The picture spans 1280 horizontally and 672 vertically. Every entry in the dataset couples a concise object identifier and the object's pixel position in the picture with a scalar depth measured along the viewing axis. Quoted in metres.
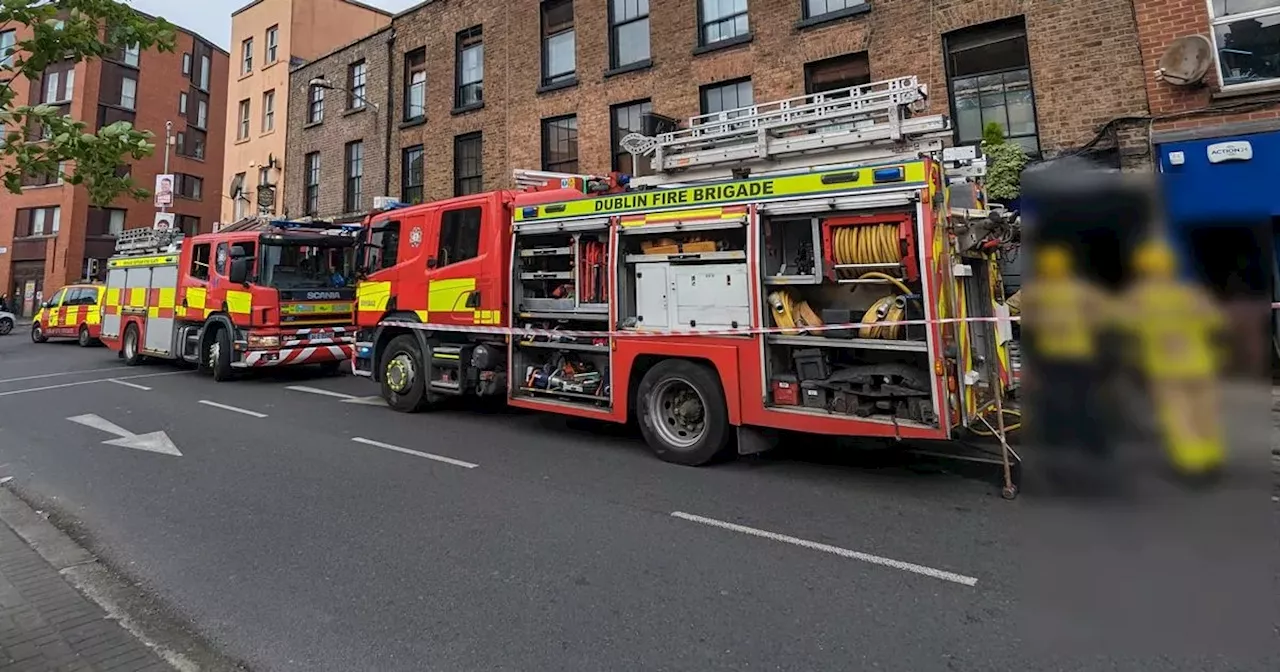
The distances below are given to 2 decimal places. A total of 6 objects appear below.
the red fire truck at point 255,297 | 11.52
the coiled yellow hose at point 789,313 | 5.46
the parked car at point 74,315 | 21.16
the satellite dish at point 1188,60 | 8.57
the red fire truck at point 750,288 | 4.90
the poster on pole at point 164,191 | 22.16
